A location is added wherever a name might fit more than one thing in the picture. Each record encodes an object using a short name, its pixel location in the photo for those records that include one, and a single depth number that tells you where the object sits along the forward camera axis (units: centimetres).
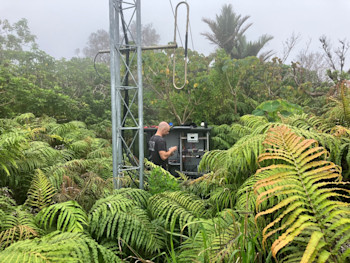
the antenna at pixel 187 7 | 371
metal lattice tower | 363
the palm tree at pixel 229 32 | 1741
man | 439
